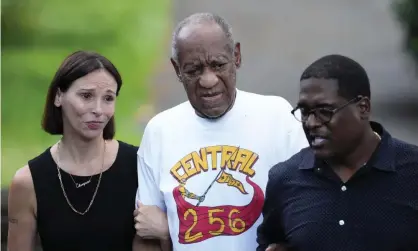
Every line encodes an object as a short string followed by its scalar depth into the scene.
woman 6.22
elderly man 5.70
